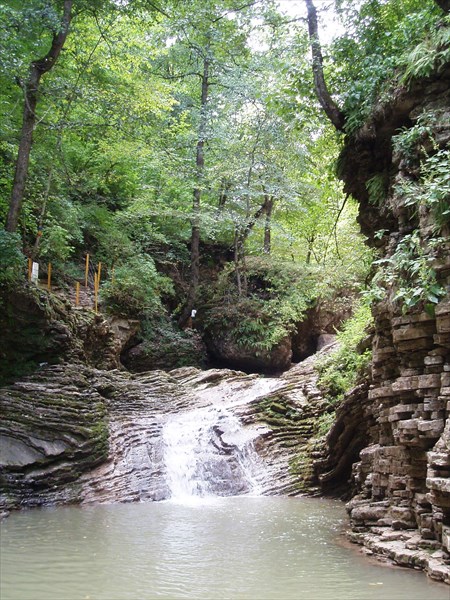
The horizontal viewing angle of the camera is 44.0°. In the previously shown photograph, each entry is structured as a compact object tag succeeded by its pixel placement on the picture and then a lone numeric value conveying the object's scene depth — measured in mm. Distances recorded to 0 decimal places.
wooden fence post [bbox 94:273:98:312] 19697
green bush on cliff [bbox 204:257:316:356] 23641
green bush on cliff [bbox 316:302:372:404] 14789
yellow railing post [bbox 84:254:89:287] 20567
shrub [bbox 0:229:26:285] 12367
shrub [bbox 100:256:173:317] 21109
